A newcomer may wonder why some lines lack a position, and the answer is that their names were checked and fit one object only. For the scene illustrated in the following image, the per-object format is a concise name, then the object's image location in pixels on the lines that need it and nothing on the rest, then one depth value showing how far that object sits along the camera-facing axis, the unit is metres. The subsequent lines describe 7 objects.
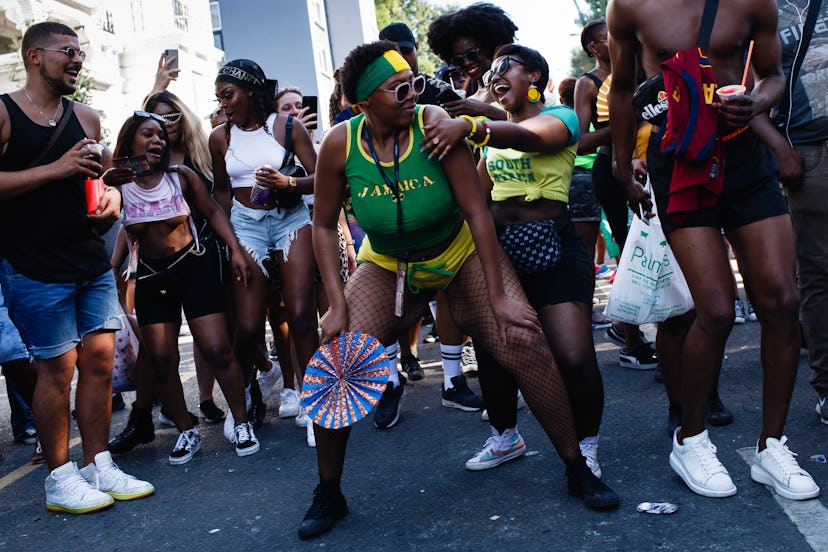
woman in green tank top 3.61
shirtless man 3.46
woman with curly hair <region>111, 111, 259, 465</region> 5.15
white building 18.75
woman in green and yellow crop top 3.75
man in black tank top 4.38
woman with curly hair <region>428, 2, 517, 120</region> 5.80
